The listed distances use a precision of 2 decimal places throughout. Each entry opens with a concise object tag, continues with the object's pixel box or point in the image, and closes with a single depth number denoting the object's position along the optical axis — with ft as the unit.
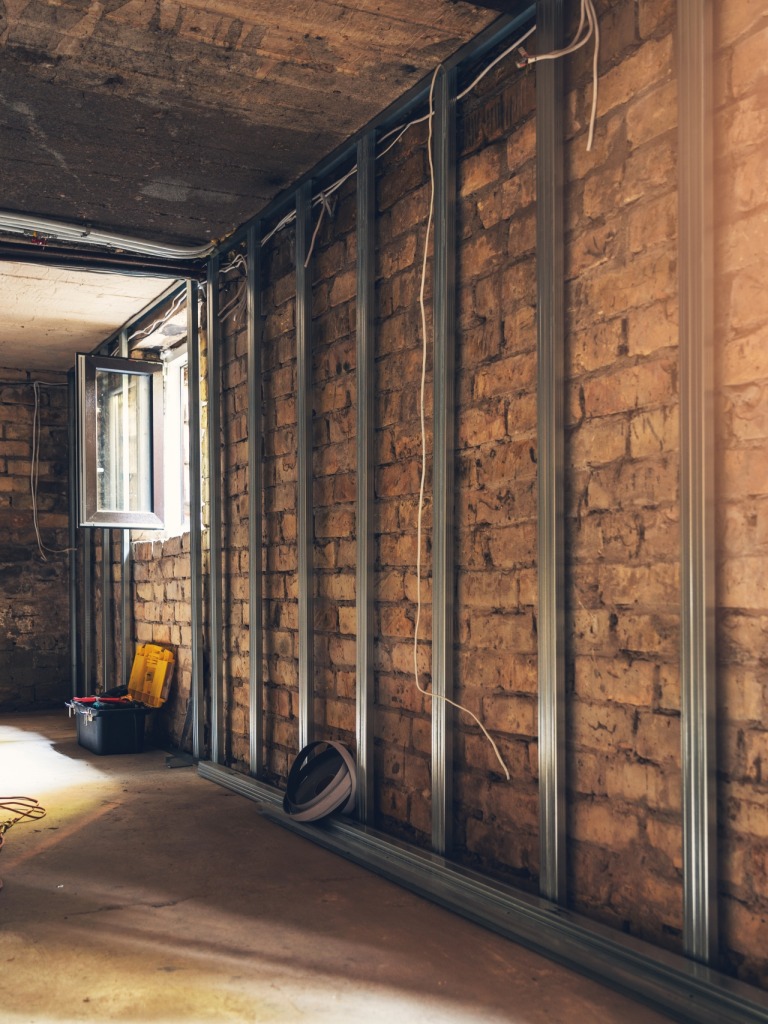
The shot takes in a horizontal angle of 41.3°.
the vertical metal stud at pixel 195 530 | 18.49
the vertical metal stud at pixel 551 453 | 9.50
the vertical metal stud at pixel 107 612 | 25.22
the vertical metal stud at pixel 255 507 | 16.17
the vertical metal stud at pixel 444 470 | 11.23
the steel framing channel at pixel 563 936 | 7.34
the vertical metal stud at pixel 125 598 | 23.91
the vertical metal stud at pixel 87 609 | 26.55
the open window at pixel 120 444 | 21.58
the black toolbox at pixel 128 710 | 20.12
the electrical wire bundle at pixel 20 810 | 14.38
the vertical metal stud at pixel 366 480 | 12.85
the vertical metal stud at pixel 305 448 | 14.48
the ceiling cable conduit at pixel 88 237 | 16.30
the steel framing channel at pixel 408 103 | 10.38
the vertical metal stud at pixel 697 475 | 7.88
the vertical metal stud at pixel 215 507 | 17.71
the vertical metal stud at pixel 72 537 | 27.73
